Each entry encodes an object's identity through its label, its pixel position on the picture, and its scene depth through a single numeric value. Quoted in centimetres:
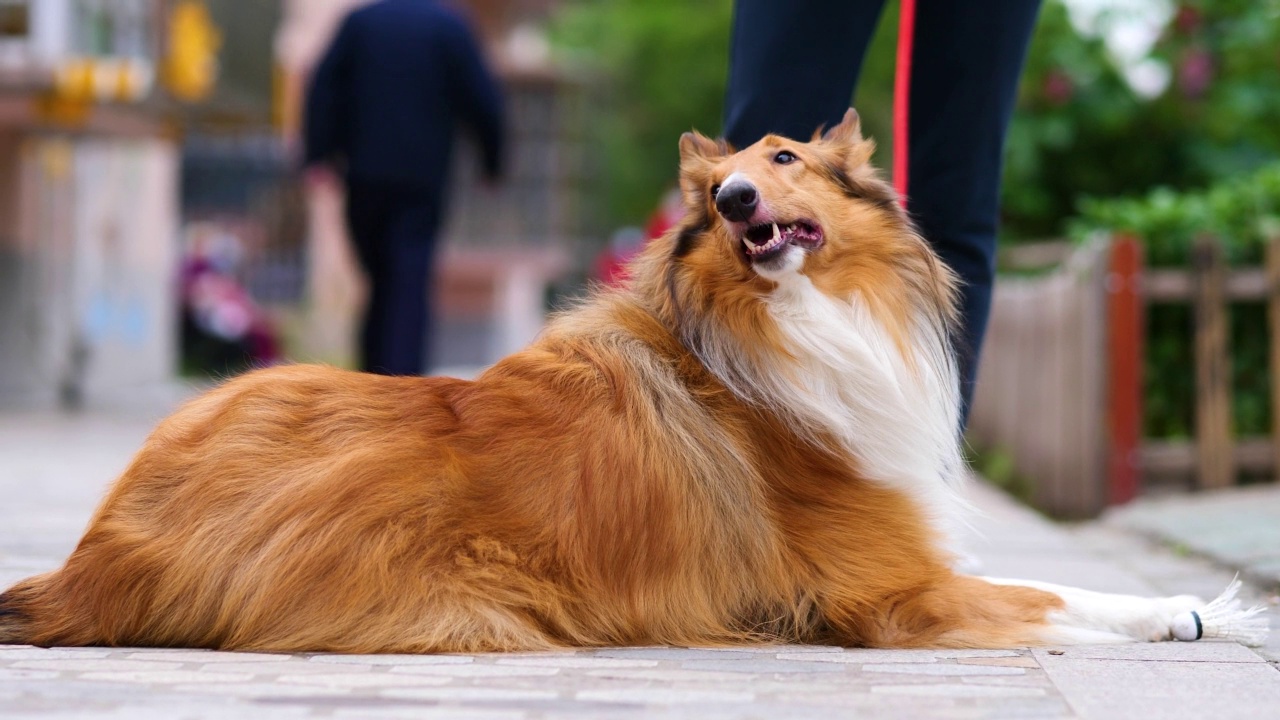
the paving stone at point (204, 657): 292
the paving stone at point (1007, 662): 303
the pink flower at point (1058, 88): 1268
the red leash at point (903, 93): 418
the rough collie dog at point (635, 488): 302
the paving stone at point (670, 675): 281
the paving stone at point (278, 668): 280
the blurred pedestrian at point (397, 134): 816
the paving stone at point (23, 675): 272
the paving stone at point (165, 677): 273
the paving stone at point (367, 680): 270
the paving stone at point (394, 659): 293
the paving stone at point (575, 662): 293
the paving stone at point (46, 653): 294
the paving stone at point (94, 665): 282
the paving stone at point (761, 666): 293
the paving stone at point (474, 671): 282
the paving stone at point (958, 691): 273
